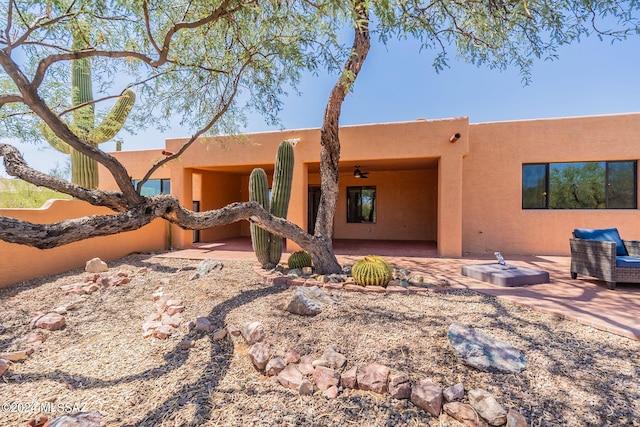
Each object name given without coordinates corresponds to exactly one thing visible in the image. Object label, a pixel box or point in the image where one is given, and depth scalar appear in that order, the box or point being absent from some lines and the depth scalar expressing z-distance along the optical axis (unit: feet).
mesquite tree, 11.42
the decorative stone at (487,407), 7.04
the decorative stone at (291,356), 9.53
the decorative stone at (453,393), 7.68
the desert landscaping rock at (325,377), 8.48
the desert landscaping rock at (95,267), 21.49
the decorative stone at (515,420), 6.85
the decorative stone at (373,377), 8.22
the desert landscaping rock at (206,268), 19.18
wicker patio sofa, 15.93
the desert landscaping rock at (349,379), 8.43
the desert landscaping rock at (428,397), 7.52
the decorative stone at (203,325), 12.07
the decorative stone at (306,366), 9.02
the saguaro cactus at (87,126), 22.95
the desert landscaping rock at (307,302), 12.40
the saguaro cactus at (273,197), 20.56
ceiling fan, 35.70
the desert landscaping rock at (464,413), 7.13
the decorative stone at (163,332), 11.91
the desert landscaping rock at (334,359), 9.08
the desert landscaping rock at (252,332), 10.76
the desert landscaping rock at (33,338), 11.92
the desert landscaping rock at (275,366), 9.13
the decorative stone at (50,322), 13.07
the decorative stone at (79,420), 7.22
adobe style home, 26.66
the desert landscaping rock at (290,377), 8.61
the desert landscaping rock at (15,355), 10.50
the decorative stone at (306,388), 8.31
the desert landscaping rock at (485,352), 8.67
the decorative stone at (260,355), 9.45
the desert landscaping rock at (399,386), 8.00
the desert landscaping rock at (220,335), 11.32
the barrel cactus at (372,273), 15.81
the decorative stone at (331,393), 8.16
